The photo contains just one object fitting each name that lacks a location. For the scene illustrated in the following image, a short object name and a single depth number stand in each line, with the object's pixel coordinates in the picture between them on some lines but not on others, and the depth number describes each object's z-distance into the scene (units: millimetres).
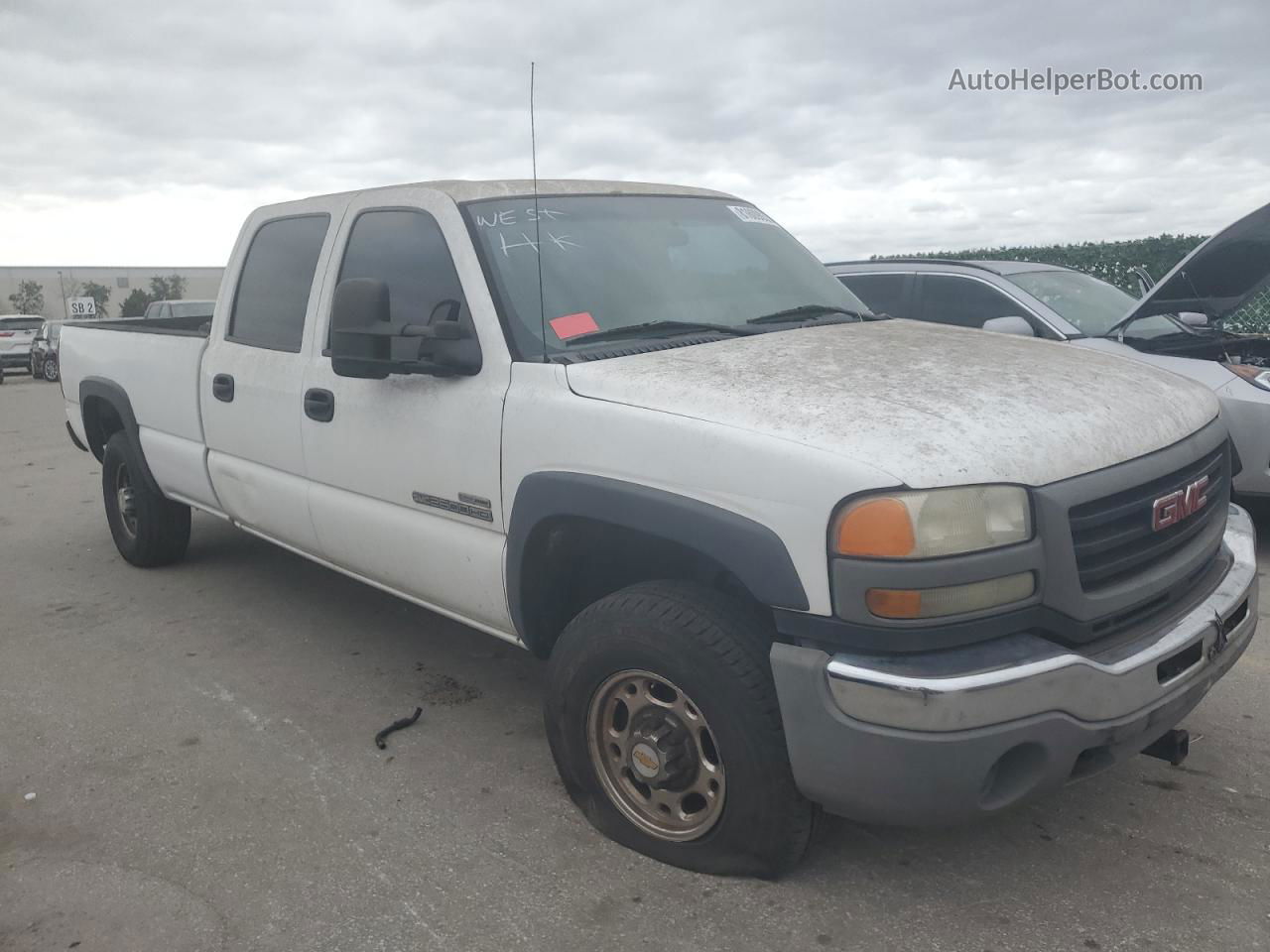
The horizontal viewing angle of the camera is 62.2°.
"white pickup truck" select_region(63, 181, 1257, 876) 2322
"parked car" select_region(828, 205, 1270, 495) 5293
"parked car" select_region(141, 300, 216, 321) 16344
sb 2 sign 33375
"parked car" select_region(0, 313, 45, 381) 25812
